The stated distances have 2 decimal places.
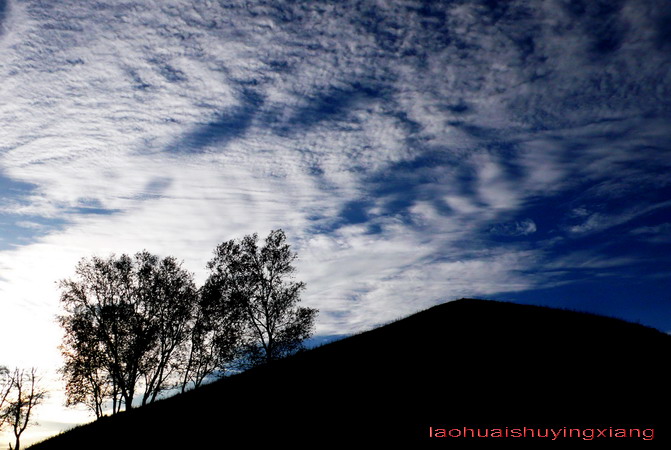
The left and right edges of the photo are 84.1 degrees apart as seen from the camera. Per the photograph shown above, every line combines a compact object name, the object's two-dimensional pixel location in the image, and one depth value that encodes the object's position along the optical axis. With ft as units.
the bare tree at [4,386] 168.16
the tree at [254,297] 126.93
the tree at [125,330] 121.29
